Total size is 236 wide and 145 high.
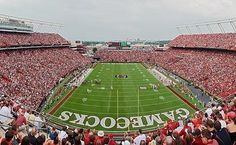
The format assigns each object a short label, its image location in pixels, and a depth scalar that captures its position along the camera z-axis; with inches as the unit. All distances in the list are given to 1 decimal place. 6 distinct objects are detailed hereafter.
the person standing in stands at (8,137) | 147.1
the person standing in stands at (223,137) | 135.9
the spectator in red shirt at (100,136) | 193.2
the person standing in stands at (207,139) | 134.3
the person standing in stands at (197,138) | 148.1
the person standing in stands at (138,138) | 208.7
